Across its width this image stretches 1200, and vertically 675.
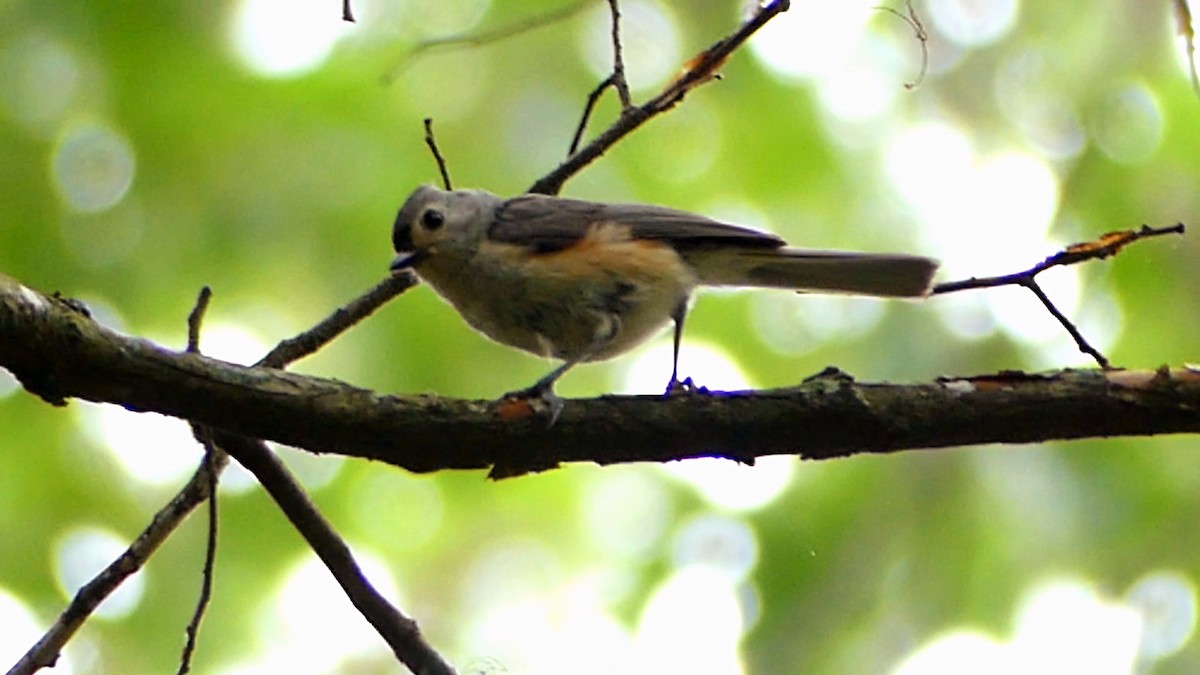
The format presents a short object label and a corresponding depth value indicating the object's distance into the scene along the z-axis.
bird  7.11
